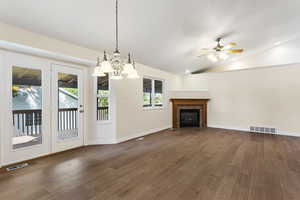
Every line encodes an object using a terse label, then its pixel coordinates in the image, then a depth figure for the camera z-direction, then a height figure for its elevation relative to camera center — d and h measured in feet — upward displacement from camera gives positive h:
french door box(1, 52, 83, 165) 8.78 -0.57
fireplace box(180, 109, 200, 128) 20.65 -2.75
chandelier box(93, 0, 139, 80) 6.25 +1.48
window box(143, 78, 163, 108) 17.28 +0.89
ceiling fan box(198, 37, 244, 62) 11.92 +4.08
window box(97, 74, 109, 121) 13.02 +0.15
